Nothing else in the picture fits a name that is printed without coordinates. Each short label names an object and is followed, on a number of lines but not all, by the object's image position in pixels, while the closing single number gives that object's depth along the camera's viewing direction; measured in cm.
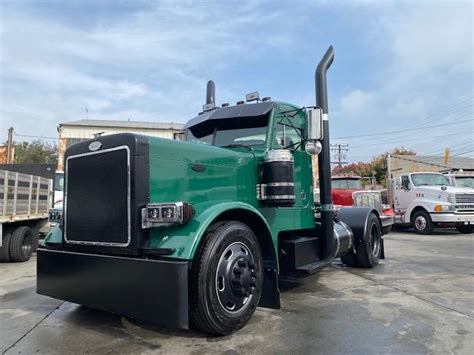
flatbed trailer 866
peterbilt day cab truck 344
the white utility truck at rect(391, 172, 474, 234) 1394
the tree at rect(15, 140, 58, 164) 4497
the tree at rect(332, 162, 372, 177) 4478
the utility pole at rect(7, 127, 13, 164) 3247
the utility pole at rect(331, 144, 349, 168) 6400
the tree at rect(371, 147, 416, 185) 3898
